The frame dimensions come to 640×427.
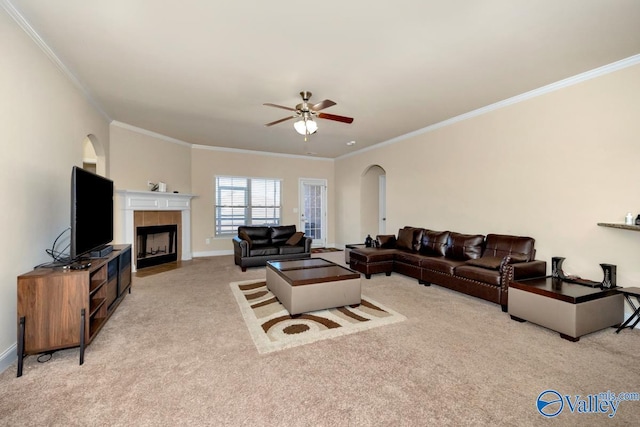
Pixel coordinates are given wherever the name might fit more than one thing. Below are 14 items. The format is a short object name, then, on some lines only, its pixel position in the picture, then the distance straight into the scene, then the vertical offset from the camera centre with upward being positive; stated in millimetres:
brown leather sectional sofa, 3529 -733
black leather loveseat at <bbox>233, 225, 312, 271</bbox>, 5609 -716
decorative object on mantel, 5969 +513
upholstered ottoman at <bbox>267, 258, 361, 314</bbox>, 3242 -914
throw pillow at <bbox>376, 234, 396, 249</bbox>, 5766 -596
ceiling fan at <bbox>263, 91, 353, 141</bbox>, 3658 +1266
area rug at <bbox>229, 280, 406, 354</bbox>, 2707 -1213
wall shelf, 2828 -131
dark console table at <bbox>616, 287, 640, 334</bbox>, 2752 -959
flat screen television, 2484 -17
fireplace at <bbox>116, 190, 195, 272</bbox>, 5410 -49
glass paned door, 8617 +80
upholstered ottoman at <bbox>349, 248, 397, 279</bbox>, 5016 -885
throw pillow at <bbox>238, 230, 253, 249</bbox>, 5730 -522
